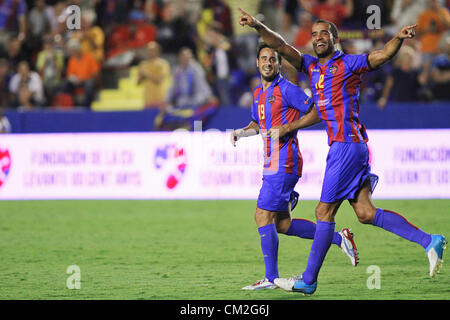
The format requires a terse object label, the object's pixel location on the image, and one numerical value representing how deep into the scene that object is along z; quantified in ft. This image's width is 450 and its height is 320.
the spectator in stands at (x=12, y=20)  58.80
